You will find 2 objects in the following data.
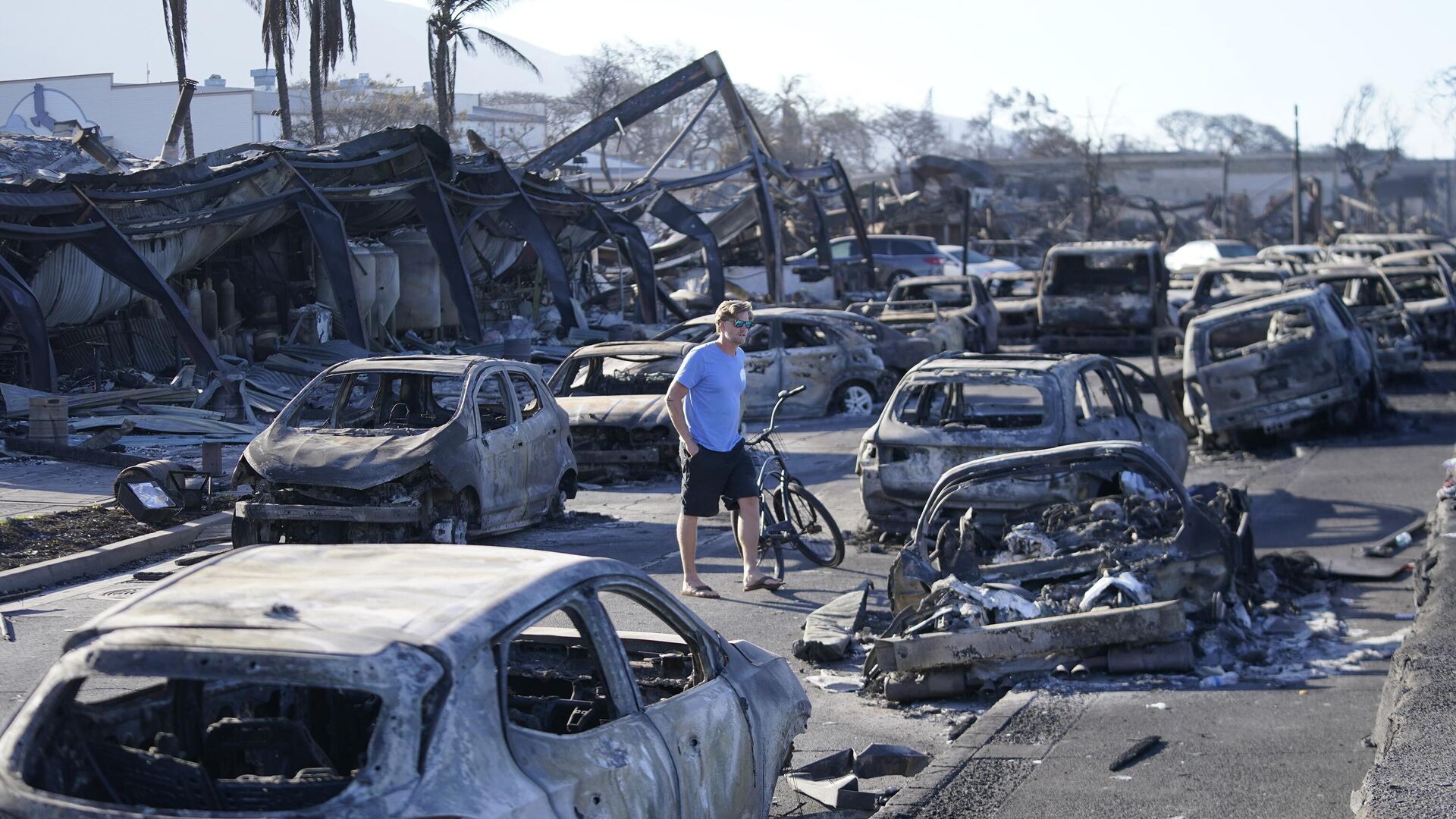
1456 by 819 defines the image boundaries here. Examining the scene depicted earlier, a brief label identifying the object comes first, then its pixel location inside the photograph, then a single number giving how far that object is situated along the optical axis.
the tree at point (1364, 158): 70.25
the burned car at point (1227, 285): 26.39
